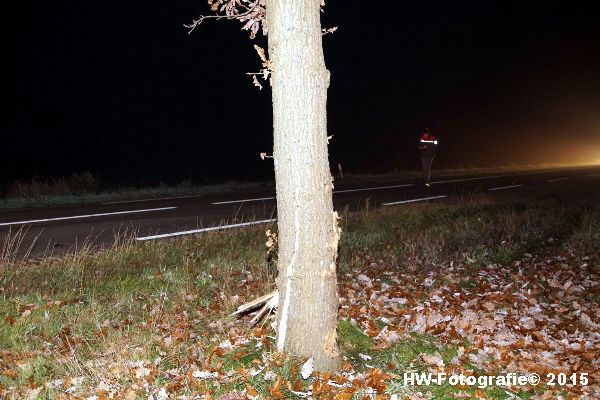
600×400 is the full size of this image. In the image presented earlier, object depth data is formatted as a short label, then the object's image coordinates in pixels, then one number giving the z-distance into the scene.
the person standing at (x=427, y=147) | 19.09
